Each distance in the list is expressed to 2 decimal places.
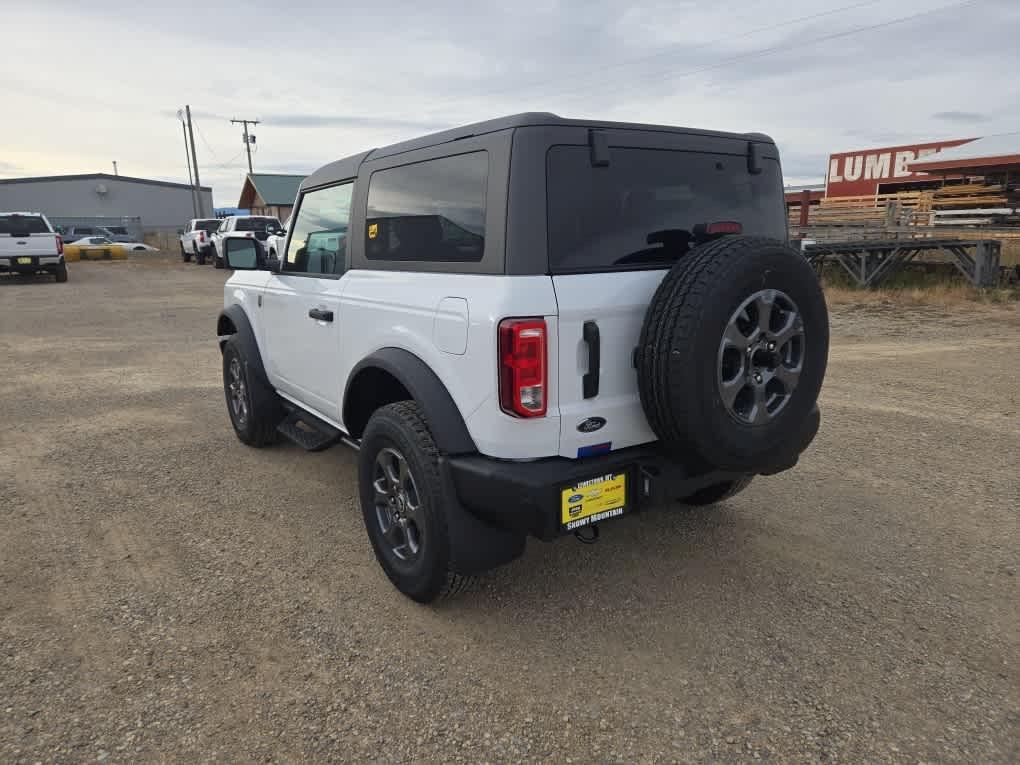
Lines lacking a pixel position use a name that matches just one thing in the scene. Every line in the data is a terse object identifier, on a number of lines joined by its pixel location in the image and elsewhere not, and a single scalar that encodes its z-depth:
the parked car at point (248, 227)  22.56
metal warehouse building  60.00
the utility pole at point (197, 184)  40.42
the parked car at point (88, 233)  41.79
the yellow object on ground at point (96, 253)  29.92
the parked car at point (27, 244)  17.69
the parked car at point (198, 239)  26.48
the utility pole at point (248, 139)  49.81
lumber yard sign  28.53
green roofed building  41.31
